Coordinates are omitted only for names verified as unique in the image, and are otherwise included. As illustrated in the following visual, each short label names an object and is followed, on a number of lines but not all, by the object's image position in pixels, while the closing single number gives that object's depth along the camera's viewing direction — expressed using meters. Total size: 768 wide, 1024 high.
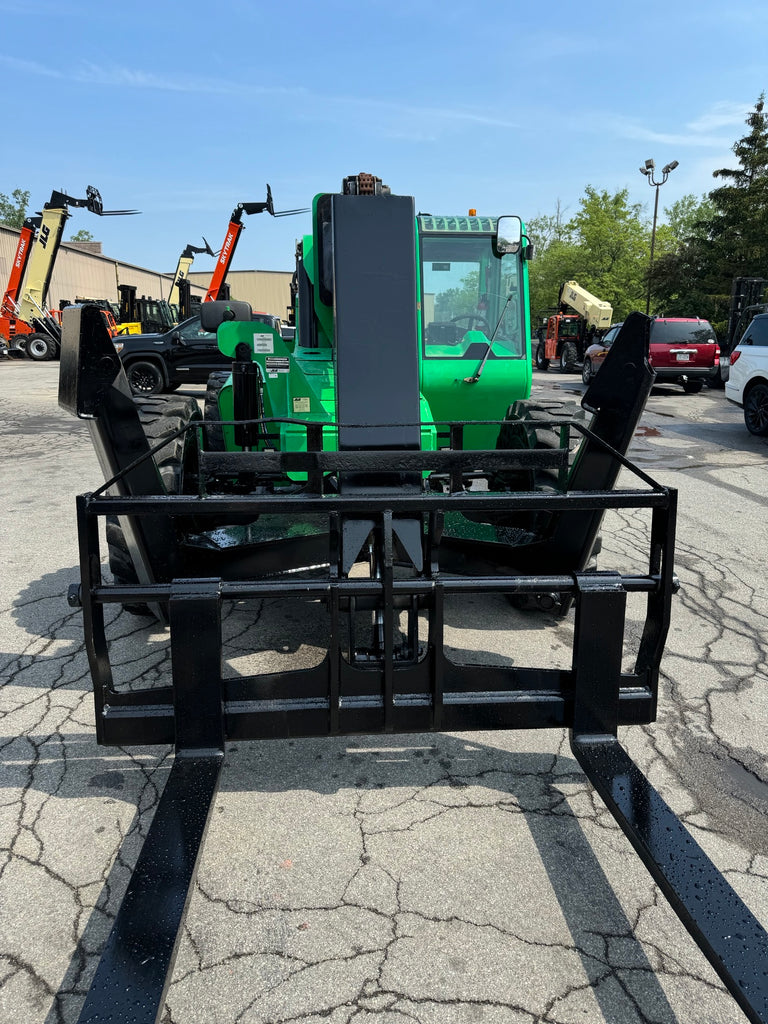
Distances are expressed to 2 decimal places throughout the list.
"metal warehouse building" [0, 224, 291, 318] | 41.50
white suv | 11.95
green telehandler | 2.23
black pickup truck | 17.59
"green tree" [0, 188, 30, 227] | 78.31
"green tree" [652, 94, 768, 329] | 29.62
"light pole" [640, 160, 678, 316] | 34.78
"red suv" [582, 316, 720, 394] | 18.00
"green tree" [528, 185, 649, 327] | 42.44
